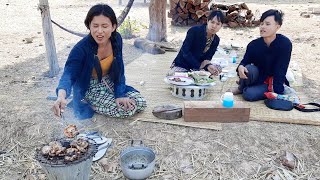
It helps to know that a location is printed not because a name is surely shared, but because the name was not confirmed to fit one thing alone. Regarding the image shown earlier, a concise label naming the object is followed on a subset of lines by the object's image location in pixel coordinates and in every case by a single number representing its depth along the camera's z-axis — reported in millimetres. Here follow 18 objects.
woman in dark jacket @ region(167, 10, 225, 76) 3374
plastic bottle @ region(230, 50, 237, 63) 4526
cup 2672
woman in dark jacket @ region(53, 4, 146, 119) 2334
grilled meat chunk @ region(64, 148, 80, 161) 1765
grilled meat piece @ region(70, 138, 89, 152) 1857
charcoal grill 1725
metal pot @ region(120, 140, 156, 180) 2130
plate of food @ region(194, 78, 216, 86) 3173
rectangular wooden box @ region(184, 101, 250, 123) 2687
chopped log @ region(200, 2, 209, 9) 7359
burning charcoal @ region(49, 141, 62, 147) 1846
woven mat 2723
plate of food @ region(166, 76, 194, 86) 3175
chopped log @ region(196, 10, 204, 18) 7366
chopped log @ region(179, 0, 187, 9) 7412
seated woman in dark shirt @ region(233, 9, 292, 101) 2879
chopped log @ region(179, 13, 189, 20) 7521
